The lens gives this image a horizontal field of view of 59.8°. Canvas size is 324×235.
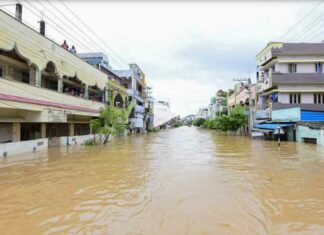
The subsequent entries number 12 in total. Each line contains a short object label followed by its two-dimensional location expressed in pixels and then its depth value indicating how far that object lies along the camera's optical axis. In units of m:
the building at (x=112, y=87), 38.33
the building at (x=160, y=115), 76.02
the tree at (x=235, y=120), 42.56
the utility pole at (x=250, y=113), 38.94
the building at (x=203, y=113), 137.00
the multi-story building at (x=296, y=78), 33.06
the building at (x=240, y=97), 45.01
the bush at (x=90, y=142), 26.10
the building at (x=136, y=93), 52.97
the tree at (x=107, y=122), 26.32
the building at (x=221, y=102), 78.05
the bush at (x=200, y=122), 116.00
